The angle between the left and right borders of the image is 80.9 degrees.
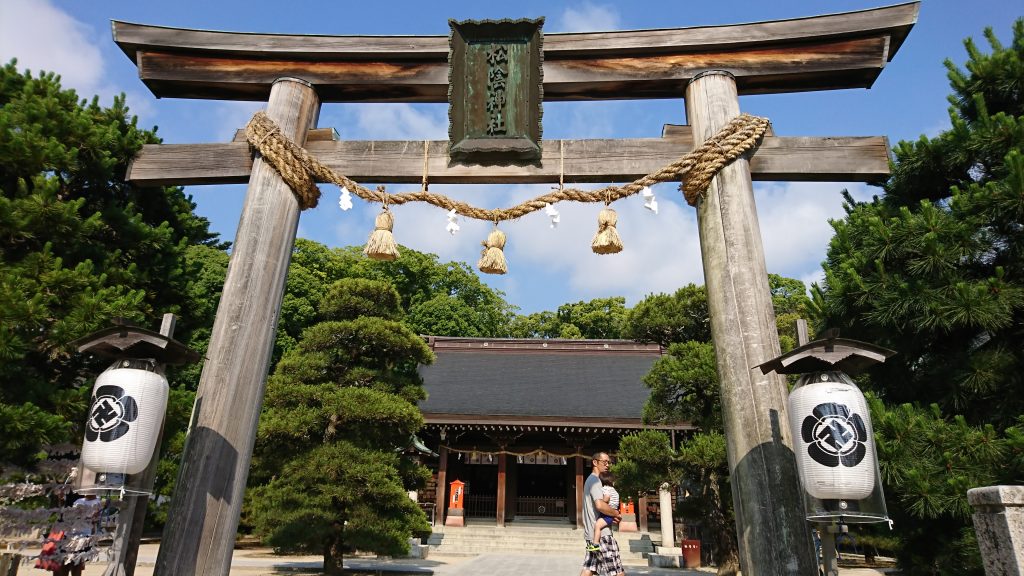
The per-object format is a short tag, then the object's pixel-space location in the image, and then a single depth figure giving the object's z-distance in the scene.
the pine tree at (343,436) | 9.76
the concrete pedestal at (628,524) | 17.00
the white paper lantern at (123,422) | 2.88
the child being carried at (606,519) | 5.45
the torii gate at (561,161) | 3.22
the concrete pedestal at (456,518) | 17.53
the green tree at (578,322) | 36.69
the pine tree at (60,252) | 4.48
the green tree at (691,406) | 10.44
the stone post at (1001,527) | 2.34
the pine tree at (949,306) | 3.94
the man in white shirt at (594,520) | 5.46
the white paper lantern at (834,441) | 2.68
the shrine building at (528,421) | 17.53
